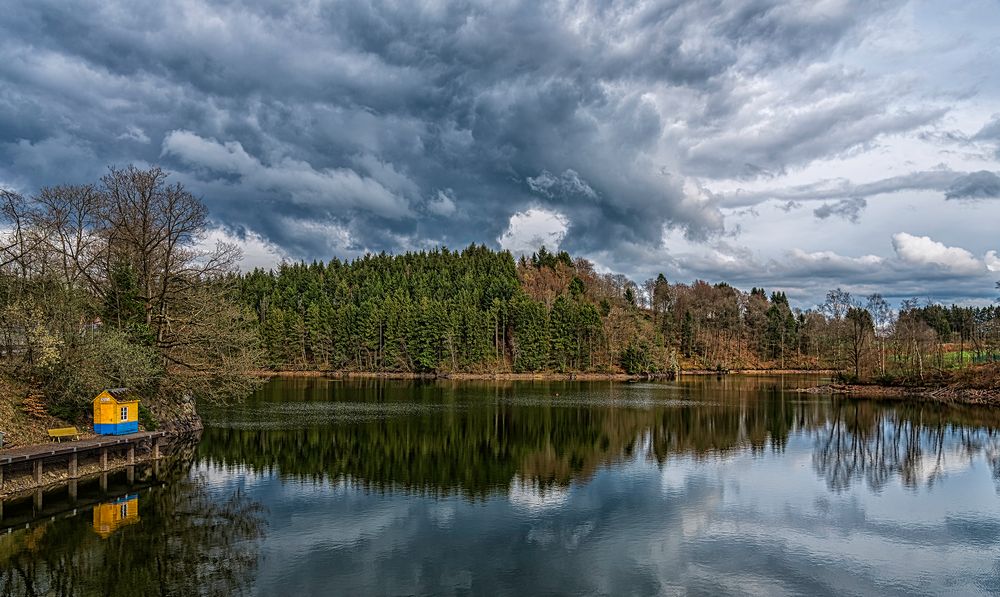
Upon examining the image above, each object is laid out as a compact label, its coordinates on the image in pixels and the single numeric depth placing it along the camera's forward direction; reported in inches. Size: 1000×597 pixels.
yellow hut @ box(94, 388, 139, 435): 1235.9
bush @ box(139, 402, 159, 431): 1373.0
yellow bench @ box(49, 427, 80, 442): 1136.8
